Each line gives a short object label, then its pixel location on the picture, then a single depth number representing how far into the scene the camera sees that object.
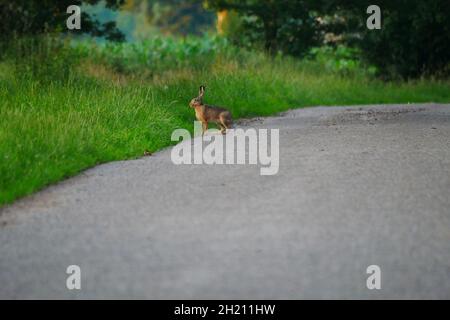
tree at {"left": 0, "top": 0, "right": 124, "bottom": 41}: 29.30
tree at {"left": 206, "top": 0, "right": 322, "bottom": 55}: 34.62
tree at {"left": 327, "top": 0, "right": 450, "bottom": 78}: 31.19
